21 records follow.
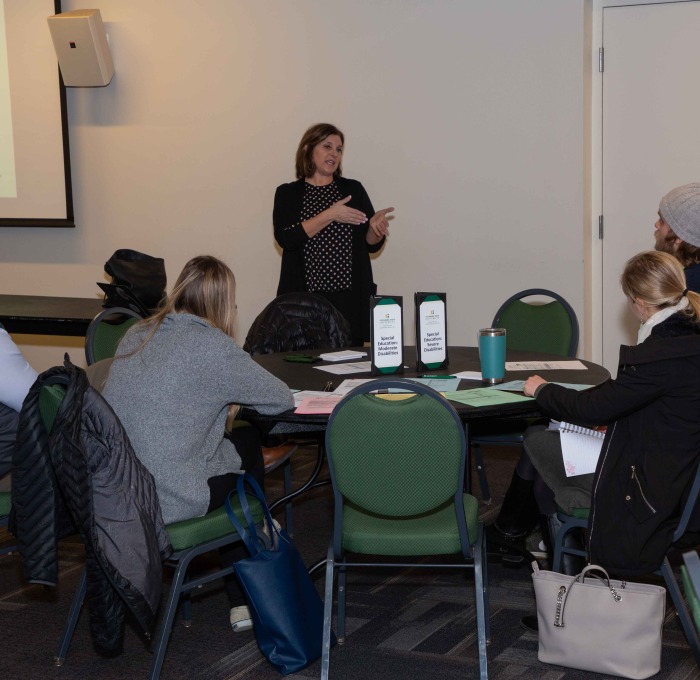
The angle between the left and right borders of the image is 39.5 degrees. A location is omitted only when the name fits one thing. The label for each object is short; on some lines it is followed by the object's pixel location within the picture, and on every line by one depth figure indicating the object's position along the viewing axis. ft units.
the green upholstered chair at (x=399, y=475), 7.50
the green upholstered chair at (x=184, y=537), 8.03
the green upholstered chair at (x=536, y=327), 13.05
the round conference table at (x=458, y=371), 8.69
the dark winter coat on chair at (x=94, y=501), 7.58
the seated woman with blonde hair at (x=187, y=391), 8.37
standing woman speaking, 15.46
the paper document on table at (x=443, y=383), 9.60
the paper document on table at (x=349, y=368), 10.71
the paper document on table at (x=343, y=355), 11.61
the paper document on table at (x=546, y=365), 10.73
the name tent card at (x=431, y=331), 10.22
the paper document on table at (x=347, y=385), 9.58
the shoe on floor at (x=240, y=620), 9.60
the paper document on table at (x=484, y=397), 8.89
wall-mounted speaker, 18.11
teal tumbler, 9.84
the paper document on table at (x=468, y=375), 10.22
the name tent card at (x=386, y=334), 10.00
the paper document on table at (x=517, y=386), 9.58
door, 15.97
